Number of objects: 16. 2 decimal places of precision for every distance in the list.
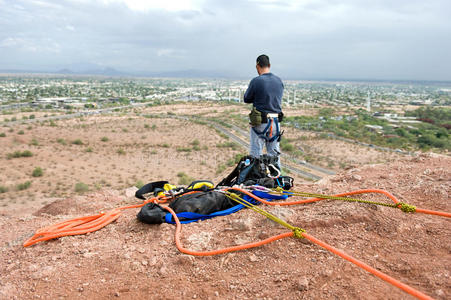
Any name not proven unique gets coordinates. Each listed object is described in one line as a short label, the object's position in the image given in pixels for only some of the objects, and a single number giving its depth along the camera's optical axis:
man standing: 4.72
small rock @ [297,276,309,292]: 2.17
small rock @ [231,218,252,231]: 3.13
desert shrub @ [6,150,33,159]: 19.48
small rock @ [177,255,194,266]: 2.70
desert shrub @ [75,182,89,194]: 13.47
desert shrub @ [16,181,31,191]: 13.43
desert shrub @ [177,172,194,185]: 15.72
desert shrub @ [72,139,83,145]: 25.97
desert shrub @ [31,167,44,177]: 15.63
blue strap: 3.50
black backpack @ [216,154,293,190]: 4.50
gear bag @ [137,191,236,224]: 3.46
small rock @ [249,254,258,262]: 2.63
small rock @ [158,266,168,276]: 2.61
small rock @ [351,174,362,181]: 4.97
